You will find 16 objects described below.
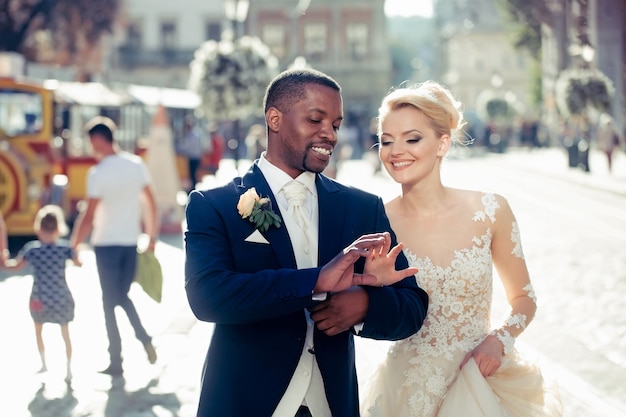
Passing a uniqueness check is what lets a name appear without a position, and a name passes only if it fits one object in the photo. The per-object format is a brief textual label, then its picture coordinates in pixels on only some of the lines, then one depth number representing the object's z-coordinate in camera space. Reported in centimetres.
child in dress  789
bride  393
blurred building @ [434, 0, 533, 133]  9831
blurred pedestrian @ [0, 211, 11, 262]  714
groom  296
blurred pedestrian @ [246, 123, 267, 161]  2389
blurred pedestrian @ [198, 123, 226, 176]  2903
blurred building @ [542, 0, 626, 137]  4953
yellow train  1623
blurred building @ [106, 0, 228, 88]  6800
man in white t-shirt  775
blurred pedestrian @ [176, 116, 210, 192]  2473
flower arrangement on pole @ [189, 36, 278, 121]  2970
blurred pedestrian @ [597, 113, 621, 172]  3303
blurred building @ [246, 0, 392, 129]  6469
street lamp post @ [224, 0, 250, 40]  2622
